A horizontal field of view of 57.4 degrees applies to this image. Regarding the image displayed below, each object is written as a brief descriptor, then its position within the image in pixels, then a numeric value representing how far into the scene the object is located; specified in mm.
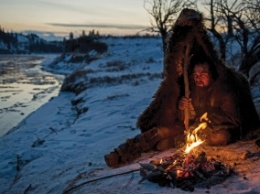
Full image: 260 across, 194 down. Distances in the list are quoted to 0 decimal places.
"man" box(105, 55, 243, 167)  3537
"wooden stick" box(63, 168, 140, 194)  3192
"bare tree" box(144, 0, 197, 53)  9917
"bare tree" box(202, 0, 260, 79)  6232
